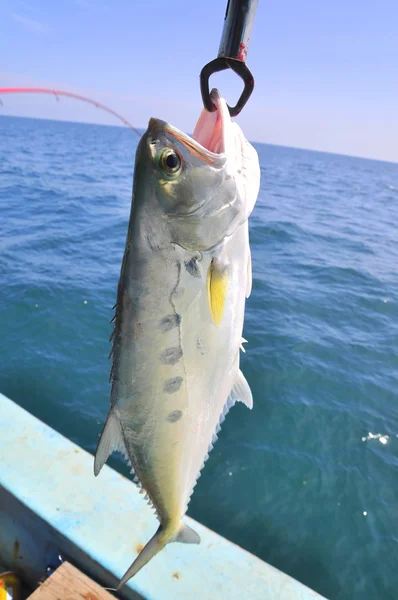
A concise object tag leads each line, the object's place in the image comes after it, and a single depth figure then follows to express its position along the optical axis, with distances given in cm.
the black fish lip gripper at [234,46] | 30
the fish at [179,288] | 33
